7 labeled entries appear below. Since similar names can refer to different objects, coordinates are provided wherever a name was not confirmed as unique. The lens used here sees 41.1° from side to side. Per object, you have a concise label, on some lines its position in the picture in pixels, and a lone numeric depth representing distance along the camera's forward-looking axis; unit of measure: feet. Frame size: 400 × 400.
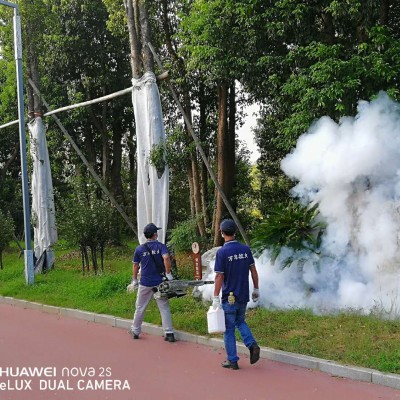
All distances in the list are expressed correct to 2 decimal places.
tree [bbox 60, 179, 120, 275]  47.42
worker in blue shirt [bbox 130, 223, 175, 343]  26.78
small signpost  36.81
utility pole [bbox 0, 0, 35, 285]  43.86
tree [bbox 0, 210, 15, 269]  60.70
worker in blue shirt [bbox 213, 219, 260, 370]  21.09
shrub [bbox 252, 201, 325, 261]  31.42
